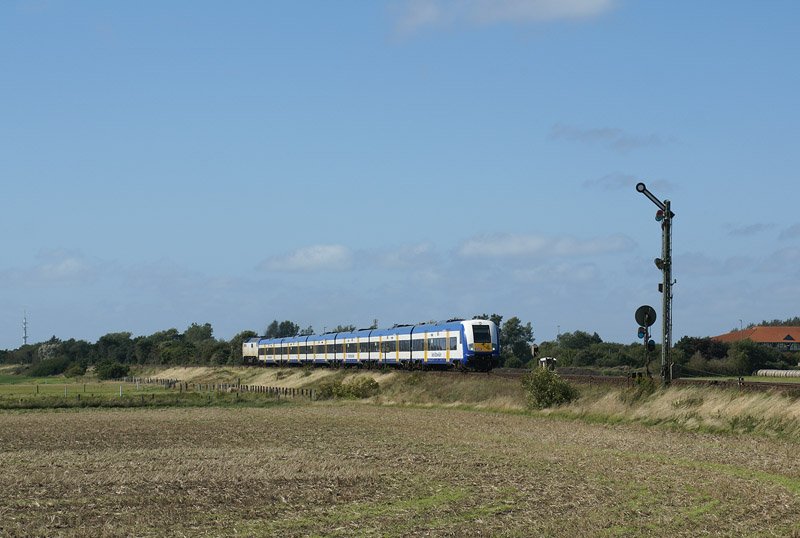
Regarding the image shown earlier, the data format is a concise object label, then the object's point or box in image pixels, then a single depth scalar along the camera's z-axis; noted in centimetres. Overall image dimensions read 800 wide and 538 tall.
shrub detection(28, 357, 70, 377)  18288
